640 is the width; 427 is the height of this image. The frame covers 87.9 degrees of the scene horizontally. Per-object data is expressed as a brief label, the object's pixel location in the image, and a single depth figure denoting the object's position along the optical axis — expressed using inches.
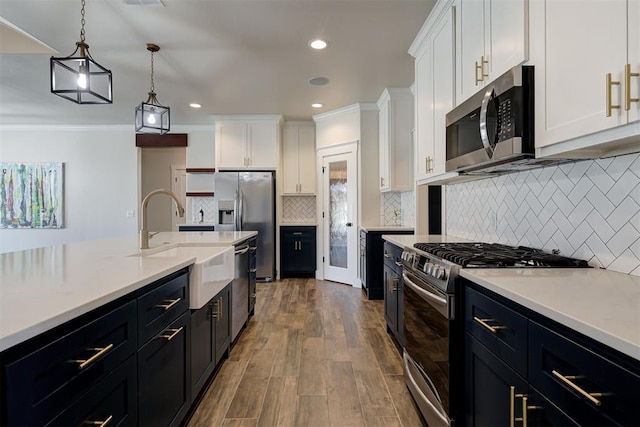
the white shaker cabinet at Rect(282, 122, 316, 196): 224.5
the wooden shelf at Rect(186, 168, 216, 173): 237.1
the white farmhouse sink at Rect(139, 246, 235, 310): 68.5
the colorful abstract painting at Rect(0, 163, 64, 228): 237.5
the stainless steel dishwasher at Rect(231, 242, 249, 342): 104.4
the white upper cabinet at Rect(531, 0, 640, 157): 38.3
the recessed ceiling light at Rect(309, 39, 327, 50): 119.3
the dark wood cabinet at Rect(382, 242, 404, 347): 97.7
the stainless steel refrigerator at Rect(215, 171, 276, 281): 209.8
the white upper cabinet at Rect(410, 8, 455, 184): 89.3
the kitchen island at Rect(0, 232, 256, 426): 29.9
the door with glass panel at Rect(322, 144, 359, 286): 194.5
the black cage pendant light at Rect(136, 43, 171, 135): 118.1
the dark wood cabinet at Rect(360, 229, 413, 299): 163.0
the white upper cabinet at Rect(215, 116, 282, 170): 216.4
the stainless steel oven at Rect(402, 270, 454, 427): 57.2
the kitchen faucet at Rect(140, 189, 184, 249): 81.4
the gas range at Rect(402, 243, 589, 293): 55.2
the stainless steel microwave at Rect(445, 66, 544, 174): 56.2
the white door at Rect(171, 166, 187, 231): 287.1
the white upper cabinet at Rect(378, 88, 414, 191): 170.1
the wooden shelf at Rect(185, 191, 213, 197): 238.1
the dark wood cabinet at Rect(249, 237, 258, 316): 130.5
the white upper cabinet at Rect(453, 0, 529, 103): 58.0
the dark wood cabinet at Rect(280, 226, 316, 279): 215.8
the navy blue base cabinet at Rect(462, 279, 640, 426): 26.9
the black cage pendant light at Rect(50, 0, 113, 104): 82.4
